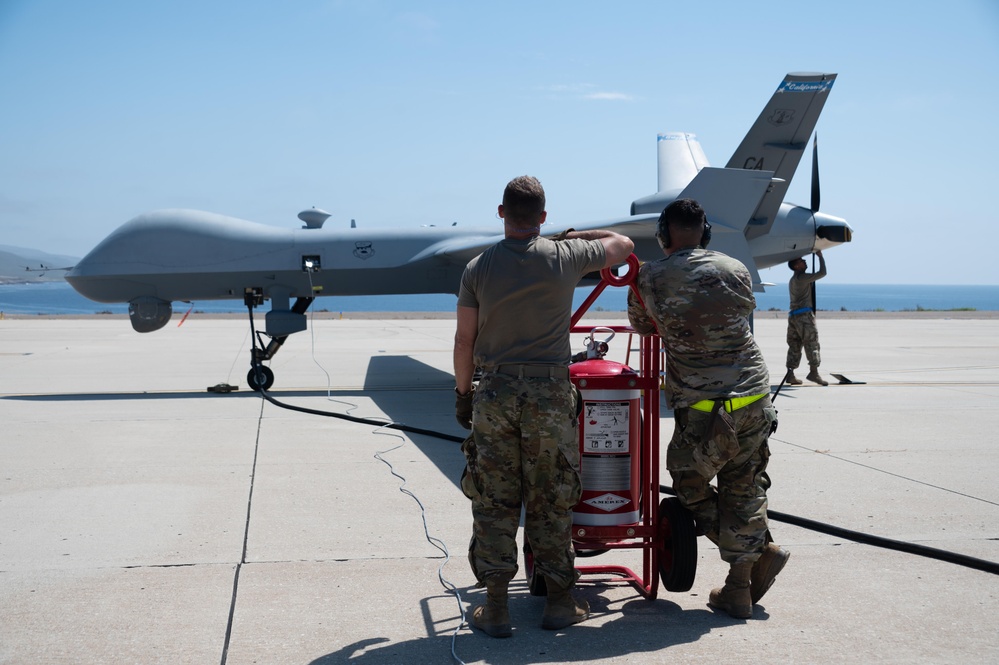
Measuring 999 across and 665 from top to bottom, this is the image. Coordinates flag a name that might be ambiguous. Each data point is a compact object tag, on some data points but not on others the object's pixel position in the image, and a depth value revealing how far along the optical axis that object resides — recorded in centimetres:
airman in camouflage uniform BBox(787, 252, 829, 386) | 1377
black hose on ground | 463
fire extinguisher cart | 422
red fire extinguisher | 423
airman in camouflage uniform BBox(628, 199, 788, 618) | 403
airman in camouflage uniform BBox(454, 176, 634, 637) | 383
